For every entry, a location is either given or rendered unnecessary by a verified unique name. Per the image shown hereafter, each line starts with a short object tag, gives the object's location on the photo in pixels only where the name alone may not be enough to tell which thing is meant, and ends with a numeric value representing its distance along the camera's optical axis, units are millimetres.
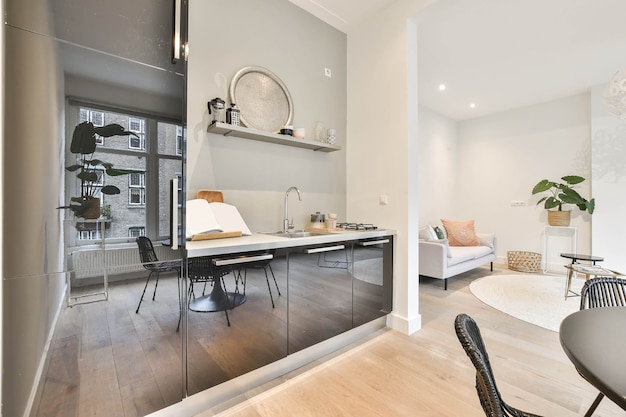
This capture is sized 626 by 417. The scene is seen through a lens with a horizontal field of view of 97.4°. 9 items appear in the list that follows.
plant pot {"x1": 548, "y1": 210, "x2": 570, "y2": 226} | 4801
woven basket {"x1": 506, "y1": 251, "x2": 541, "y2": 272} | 4977
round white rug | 2959
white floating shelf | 2131
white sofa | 3788
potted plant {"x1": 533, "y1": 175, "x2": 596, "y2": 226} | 4539
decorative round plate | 2367
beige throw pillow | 4887
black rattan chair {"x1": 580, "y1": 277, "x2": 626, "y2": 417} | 1374
